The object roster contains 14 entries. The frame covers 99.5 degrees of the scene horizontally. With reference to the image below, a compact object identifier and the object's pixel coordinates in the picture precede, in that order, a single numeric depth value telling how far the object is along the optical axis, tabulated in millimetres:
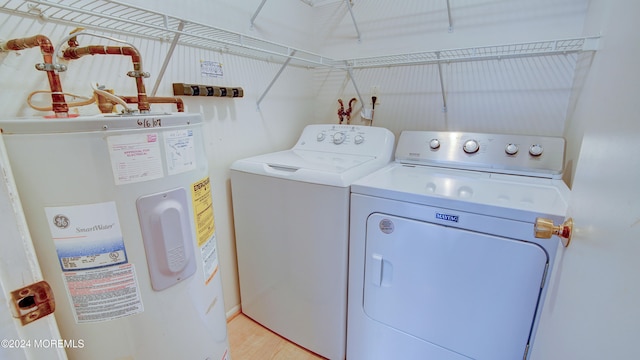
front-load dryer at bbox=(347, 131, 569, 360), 952
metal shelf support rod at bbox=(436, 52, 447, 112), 1694
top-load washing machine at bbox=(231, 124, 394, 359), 1285
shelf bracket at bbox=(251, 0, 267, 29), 1601
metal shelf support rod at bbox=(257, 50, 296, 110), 1762
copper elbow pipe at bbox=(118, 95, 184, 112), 1016
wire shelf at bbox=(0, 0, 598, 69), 888
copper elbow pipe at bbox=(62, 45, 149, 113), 795
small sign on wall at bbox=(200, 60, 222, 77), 1439
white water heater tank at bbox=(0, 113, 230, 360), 608
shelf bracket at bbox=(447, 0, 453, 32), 1631
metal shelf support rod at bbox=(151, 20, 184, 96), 1083
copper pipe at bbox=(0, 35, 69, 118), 720
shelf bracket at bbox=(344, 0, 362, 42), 1850
